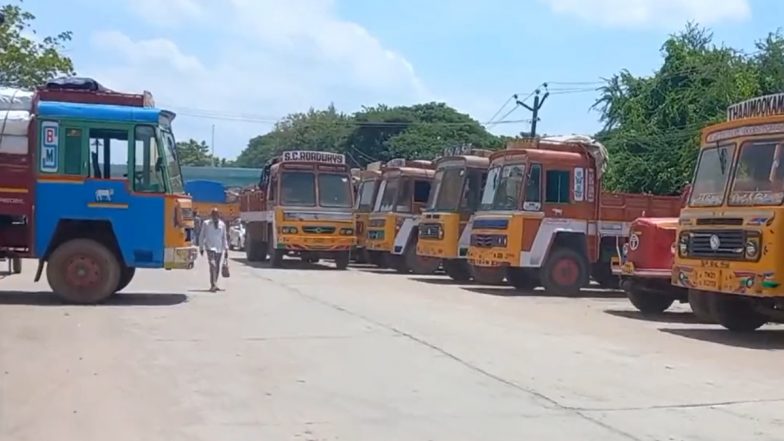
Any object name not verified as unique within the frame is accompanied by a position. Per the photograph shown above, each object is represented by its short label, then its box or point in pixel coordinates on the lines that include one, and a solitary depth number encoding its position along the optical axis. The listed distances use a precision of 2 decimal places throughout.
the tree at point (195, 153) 112.19
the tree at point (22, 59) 33.50
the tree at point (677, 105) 37.12
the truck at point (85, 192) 16.22
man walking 20.30
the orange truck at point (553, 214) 21.09
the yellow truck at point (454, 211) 24.23
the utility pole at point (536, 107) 49.23
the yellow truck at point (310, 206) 27.89
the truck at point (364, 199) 31.39
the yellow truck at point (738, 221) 13.30
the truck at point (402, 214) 28.30
